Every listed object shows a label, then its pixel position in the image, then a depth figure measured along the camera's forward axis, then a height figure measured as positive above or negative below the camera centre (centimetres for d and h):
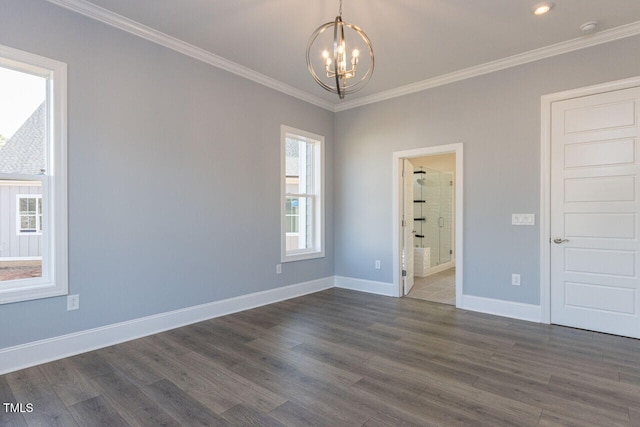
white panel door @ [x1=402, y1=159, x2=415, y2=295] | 483 -20
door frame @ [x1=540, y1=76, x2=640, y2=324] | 357 +5
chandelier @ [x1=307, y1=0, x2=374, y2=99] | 221 +105
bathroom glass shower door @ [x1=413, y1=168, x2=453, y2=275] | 684 -5
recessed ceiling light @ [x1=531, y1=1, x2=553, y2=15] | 275 +170
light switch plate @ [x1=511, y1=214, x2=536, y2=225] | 367 -8
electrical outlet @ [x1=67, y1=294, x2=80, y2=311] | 277 -76
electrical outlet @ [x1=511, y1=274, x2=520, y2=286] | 377 -76
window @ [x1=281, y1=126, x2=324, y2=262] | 490 +24
